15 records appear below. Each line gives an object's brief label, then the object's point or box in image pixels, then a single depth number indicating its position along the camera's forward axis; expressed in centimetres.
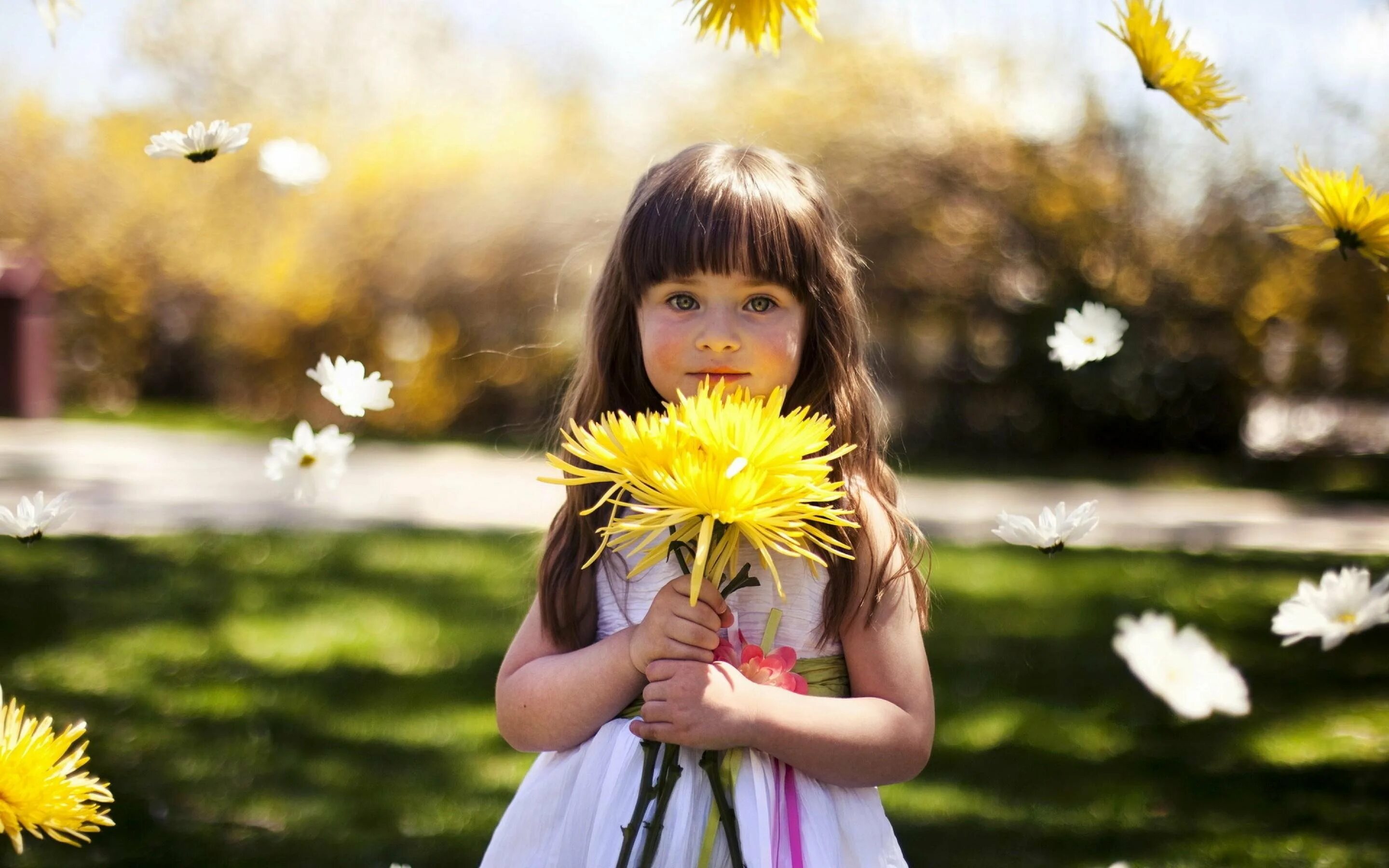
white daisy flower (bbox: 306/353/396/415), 212
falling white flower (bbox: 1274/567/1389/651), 192
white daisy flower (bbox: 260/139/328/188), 211
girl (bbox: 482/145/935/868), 198
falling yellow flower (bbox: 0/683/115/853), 194
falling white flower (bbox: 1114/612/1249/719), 206
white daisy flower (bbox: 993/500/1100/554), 202
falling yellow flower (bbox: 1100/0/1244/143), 193
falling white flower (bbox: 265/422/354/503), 218
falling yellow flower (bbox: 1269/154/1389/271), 191
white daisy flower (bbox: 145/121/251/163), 201
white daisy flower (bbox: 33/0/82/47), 193
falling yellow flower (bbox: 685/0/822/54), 201
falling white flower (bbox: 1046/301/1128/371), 212
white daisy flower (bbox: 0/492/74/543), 197
